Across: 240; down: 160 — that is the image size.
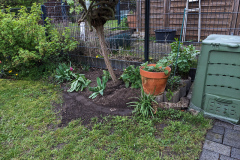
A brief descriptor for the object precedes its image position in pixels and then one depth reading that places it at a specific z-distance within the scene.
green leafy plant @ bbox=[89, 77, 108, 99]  3.34
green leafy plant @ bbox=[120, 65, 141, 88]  3.35
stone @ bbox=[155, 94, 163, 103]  2.90
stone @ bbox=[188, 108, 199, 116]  2.66
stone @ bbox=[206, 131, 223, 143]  2.20
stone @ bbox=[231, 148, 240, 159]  1.95
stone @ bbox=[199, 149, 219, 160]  1.94
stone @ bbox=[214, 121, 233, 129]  2.44
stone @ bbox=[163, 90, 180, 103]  2.91
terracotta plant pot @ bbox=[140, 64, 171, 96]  2.78
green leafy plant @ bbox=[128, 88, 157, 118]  2.68
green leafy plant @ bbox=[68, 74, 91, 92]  3.72
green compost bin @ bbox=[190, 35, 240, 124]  2.22
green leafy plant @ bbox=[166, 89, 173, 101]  2.88
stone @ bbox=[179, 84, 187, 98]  3.08
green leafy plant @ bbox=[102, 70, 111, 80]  3.89
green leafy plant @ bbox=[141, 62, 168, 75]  2.82
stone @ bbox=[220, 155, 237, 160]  1.93
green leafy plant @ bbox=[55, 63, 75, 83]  4.12
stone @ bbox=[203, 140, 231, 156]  2.01
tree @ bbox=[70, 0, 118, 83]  3.07
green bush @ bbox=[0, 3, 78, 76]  4.12
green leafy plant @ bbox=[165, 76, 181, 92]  3.03
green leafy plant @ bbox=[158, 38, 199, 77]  3.14
